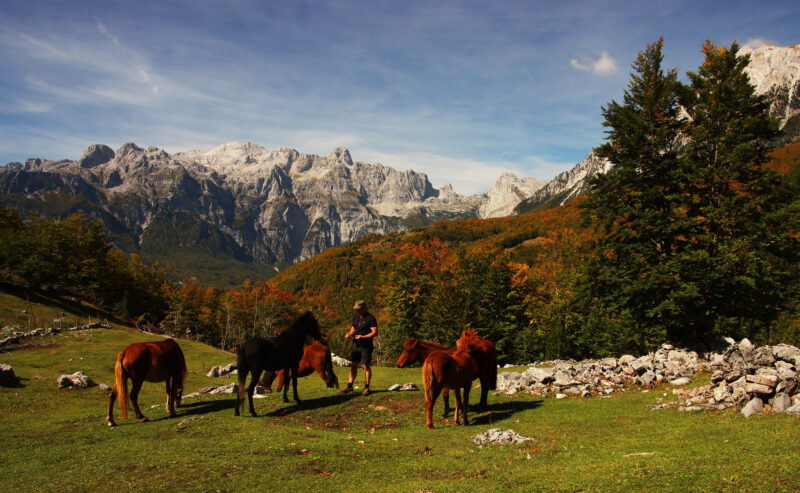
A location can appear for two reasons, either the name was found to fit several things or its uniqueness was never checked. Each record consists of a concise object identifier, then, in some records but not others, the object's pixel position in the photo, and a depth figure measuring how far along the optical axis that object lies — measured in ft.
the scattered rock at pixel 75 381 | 53.90
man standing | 46.47
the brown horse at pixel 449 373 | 33.83
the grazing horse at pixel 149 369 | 37.55
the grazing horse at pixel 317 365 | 50.91
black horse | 39.22
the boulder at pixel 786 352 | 40.39
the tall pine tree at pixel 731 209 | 56.95
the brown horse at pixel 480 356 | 38.81
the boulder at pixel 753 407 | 31.17
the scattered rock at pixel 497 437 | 30.32
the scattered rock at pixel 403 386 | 52.70
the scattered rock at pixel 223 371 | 76.54
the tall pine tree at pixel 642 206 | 62.34
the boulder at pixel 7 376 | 51.11
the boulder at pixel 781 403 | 30.25
